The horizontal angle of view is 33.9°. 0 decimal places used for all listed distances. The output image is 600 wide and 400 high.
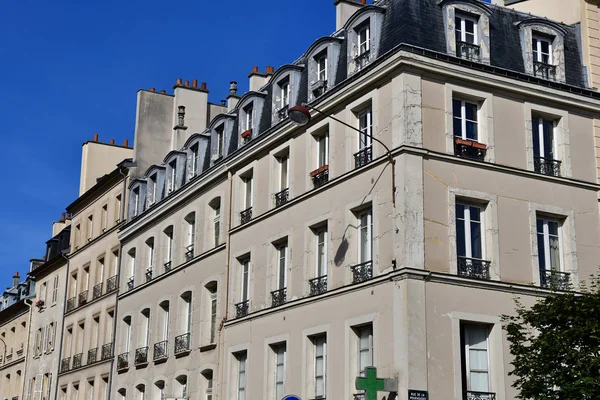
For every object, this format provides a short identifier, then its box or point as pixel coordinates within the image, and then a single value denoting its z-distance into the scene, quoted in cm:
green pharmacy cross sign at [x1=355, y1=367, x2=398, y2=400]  1952
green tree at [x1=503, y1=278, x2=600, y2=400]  1700
